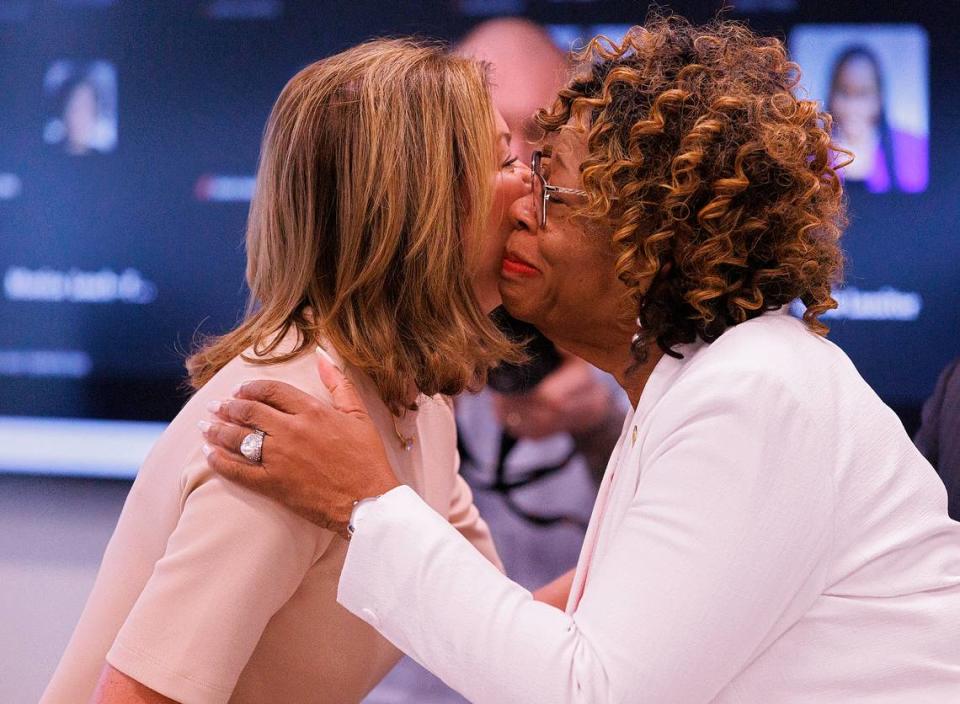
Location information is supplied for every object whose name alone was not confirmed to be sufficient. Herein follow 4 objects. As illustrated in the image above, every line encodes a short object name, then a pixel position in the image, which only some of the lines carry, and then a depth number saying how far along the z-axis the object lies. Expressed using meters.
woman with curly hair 2.52
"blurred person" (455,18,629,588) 3.92
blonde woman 2.64
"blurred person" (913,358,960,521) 3.22
